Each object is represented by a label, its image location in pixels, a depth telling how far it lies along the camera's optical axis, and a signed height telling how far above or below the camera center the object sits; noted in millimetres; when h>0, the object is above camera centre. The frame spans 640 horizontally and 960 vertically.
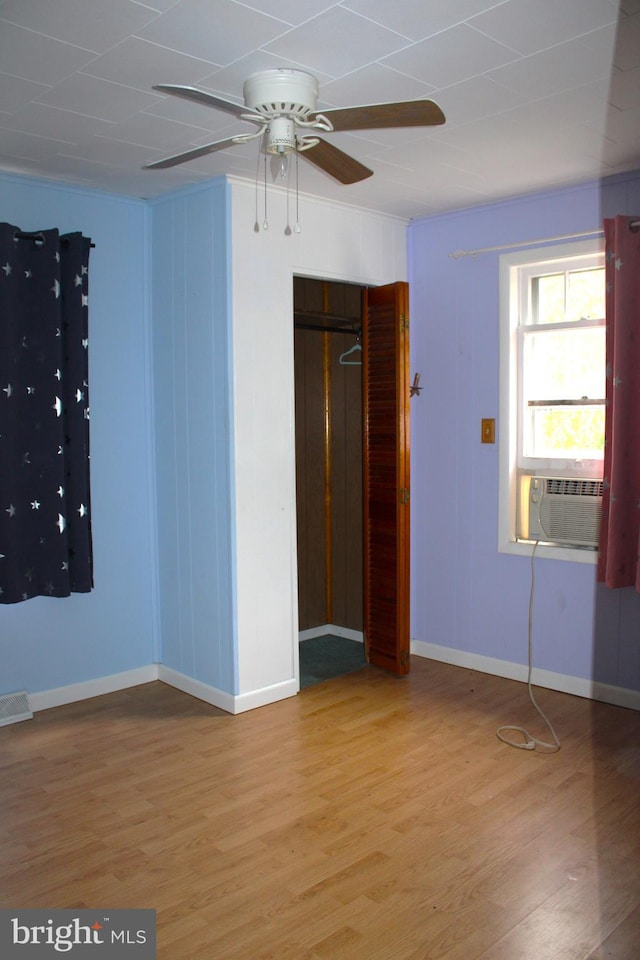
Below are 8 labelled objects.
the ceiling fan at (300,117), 1987 +829
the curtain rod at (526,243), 3344 +942
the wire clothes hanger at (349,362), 4562 +454
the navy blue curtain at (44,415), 3385 +90
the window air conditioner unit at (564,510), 3736 -391
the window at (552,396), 3781 +178
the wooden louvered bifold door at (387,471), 4031 -208
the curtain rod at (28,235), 3379 +874
